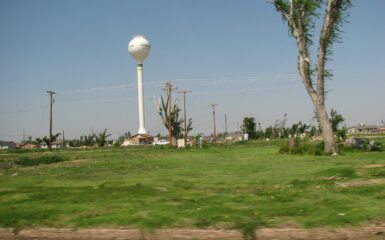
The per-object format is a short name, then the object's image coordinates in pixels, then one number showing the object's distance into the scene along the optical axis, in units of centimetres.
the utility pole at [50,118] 5588
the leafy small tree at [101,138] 7412
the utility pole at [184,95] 6209
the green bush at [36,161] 2226
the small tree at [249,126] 8162
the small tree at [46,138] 7408
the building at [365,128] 14912
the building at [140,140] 8475
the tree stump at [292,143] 2258
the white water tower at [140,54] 8456
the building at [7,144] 11970
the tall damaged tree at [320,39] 2156
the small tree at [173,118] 6622
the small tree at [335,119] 4038
